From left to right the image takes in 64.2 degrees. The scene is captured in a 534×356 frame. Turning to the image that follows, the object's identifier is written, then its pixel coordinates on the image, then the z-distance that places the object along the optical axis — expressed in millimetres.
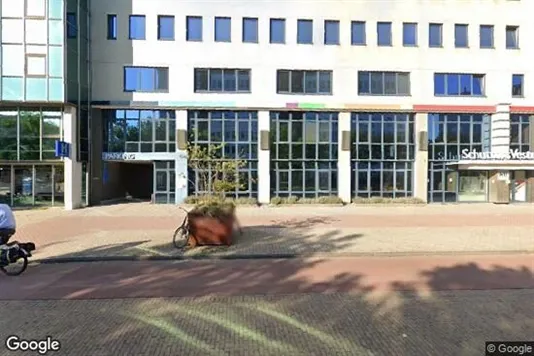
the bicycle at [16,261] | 8383
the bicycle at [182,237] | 11133
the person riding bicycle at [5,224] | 8391
